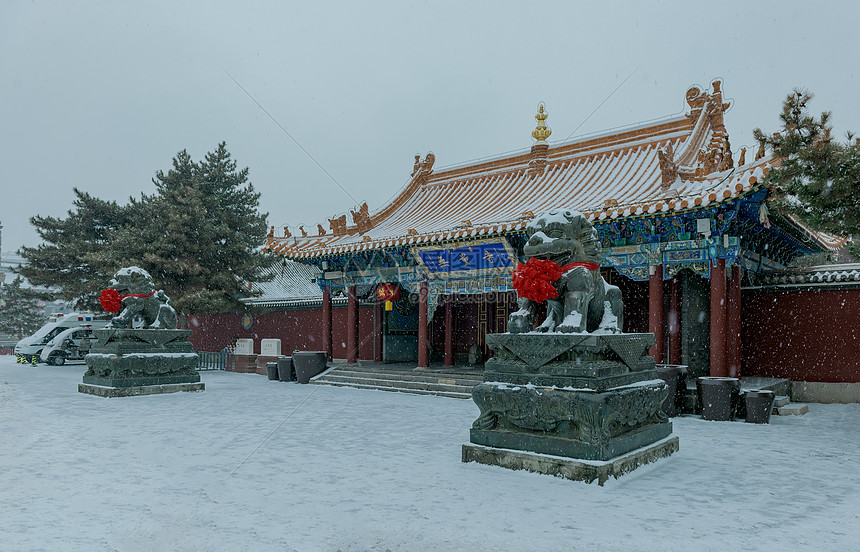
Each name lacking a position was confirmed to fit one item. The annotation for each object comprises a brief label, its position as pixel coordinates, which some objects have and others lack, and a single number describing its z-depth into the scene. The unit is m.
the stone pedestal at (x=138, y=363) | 9.81
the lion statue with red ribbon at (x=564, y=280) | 5.06
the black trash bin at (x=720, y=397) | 7.71
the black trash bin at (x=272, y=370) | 13.55
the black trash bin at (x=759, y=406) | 7.47
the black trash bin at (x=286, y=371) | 13.27
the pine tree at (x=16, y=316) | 25.92
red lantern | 13.22
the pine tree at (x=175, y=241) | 15.81
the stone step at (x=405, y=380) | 10.71
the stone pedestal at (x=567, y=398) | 4.57
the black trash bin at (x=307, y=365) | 12.80
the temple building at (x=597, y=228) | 8.85
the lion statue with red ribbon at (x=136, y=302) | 10.17
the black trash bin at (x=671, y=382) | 8.04
